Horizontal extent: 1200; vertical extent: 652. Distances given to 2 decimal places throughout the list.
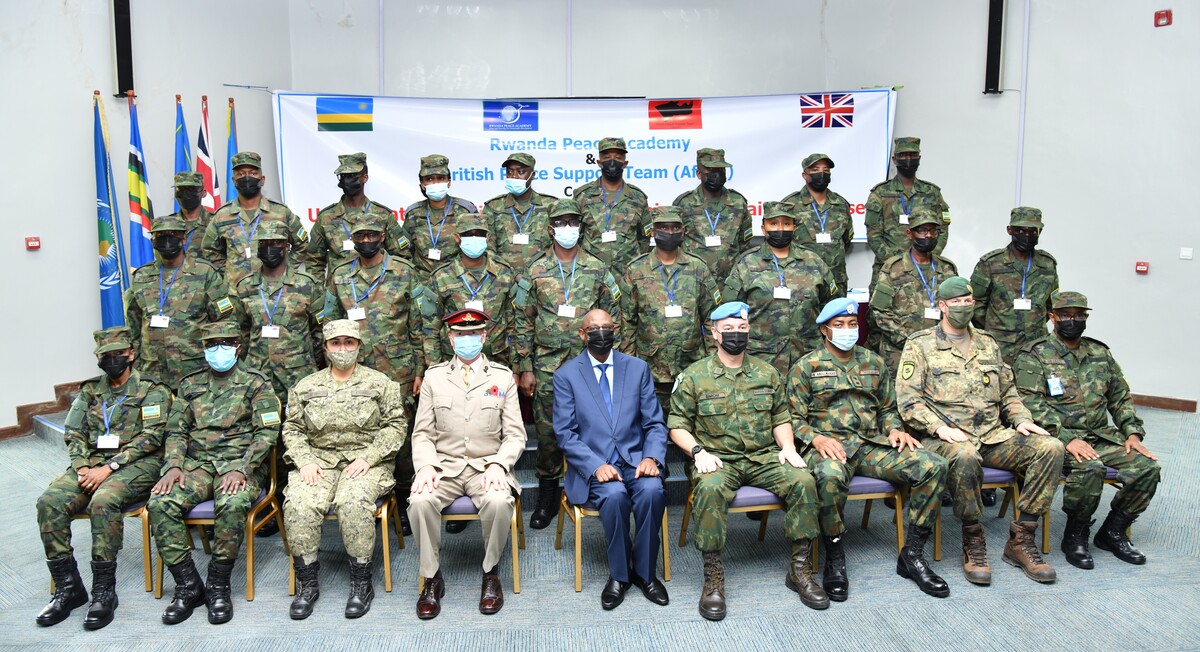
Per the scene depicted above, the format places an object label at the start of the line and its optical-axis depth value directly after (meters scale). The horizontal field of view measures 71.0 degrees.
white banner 7.55
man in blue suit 4.06
